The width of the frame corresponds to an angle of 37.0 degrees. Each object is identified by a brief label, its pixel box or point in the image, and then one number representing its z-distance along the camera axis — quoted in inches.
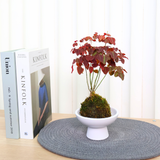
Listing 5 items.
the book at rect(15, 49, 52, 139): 33.3
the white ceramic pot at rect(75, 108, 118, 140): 31.3
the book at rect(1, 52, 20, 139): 33.5
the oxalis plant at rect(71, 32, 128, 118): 30.0
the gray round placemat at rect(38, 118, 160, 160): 28.8
